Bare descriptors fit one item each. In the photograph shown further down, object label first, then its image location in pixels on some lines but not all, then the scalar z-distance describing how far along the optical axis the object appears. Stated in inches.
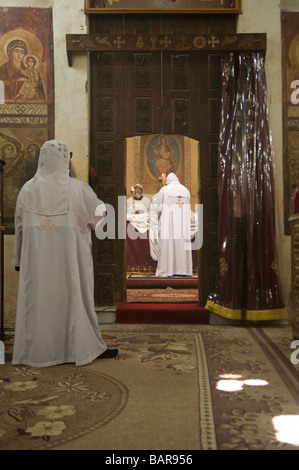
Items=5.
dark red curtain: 196.9
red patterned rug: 231.6
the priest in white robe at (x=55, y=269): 132.5
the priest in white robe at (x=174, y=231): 310.5
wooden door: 214.2
